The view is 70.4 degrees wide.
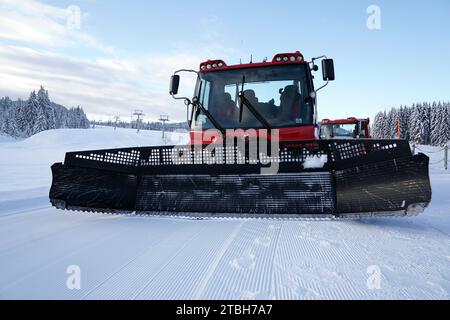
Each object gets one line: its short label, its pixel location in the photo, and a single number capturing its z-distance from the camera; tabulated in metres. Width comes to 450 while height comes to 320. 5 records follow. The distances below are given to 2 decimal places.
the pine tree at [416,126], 68.50
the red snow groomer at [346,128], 11.15
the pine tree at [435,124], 66.38
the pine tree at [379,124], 87.81
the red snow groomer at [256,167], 3.29
